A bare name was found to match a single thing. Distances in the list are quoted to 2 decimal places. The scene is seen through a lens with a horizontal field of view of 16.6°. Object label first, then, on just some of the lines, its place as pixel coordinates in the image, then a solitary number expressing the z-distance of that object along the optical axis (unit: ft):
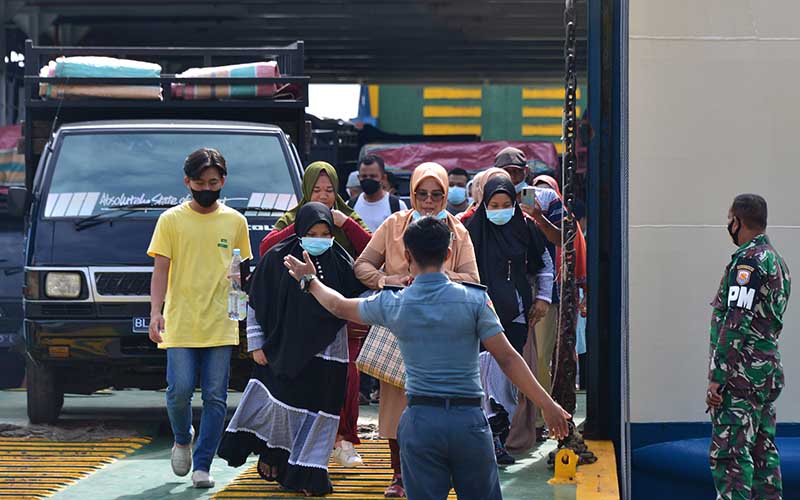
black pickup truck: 60.05
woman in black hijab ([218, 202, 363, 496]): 48.24
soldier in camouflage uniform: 42.62
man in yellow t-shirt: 49.17
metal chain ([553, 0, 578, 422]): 48.71
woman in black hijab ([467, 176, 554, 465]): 53.38
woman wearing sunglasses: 47.97
